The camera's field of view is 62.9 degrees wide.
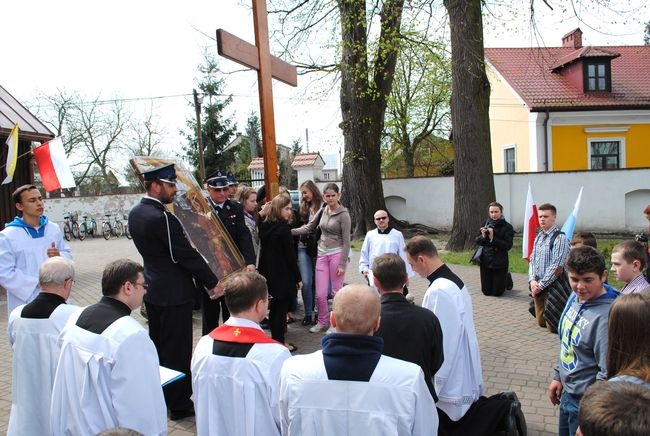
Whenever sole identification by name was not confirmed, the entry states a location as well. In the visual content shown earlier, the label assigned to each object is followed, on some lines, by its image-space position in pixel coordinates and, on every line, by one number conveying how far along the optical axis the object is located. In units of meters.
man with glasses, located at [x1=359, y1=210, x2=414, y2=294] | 6.76
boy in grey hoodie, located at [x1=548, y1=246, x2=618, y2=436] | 2.91
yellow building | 24.17
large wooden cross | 5.22
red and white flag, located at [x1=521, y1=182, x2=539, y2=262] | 8.39
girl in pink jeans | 6.78
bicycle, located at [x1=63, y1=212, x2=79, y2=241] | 25.39
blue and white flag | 7.12
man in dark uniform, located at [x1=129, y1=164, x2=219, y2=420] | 4.20
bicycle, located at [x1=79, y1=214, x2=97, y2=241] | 25.68
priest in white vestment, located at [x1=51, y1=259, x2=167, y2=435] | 2.51
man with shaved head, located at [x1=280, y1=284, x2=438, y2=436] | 2.08
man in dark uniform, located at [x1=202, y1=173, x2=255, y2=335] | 5.54
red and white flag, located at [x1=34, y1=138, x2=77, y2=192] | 9.68
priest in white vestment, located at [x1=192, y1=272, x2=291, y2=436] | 2.55
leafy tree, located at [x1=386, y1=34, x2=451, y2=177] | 34.03
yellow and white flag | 9.12
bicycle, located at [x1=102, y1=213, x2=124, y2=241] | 25.36
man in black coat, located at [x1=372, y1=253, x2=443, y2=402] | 2.84
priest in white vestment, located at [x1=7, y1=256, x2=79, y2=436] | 3.17
